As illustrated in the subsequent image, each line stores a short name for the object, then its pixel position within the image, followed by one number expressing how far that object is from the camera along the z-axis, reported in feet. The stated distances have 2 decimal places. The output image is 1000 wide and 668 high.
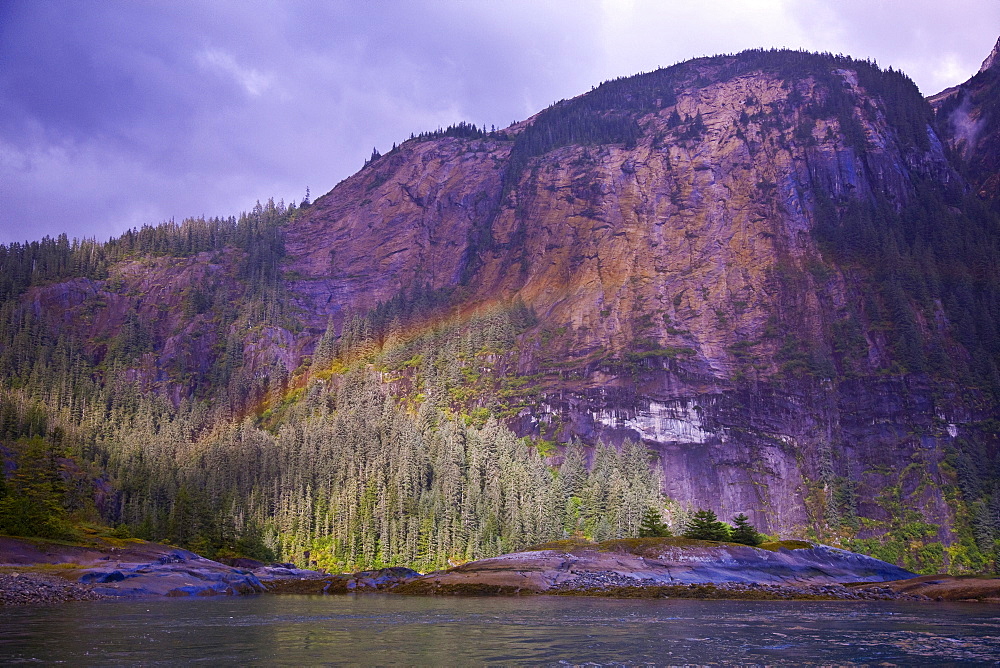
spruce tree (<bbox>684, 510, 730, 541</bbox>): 364.17
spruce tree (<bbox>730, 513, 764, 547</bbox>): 362.61
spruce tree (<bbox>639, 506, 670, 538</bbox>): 375.45
